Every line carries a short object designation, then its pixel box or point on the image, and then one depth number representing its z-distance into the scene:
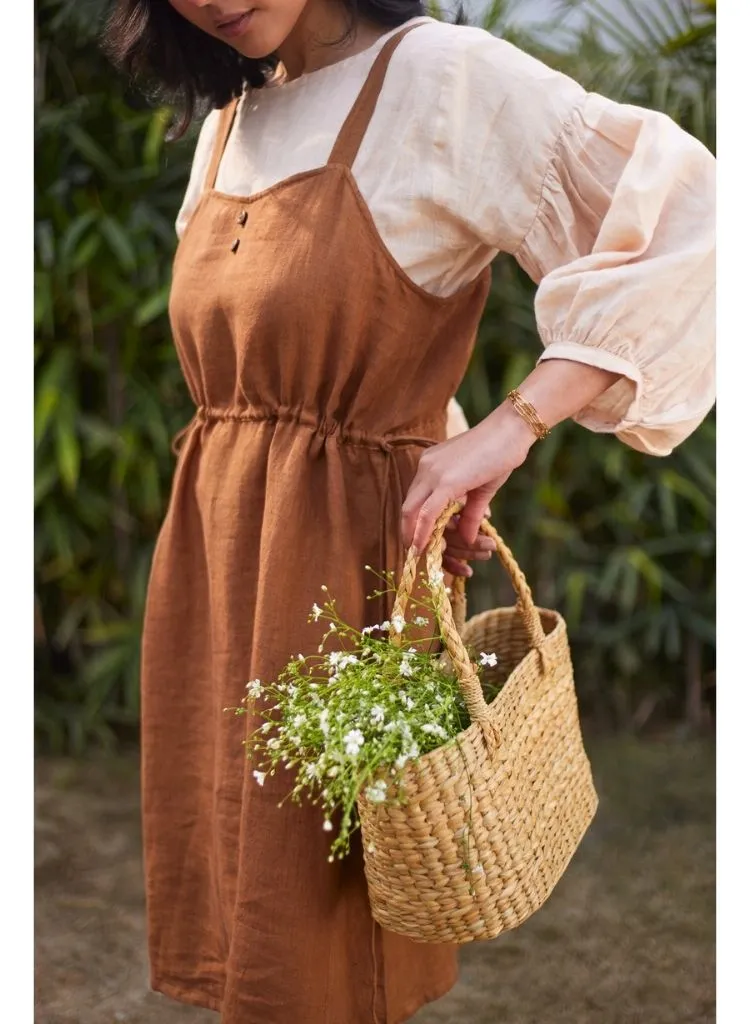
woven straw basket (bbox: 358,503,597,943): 0.76
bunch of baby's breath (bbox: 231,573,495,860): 0.73
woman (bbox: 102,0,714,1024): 0.84
